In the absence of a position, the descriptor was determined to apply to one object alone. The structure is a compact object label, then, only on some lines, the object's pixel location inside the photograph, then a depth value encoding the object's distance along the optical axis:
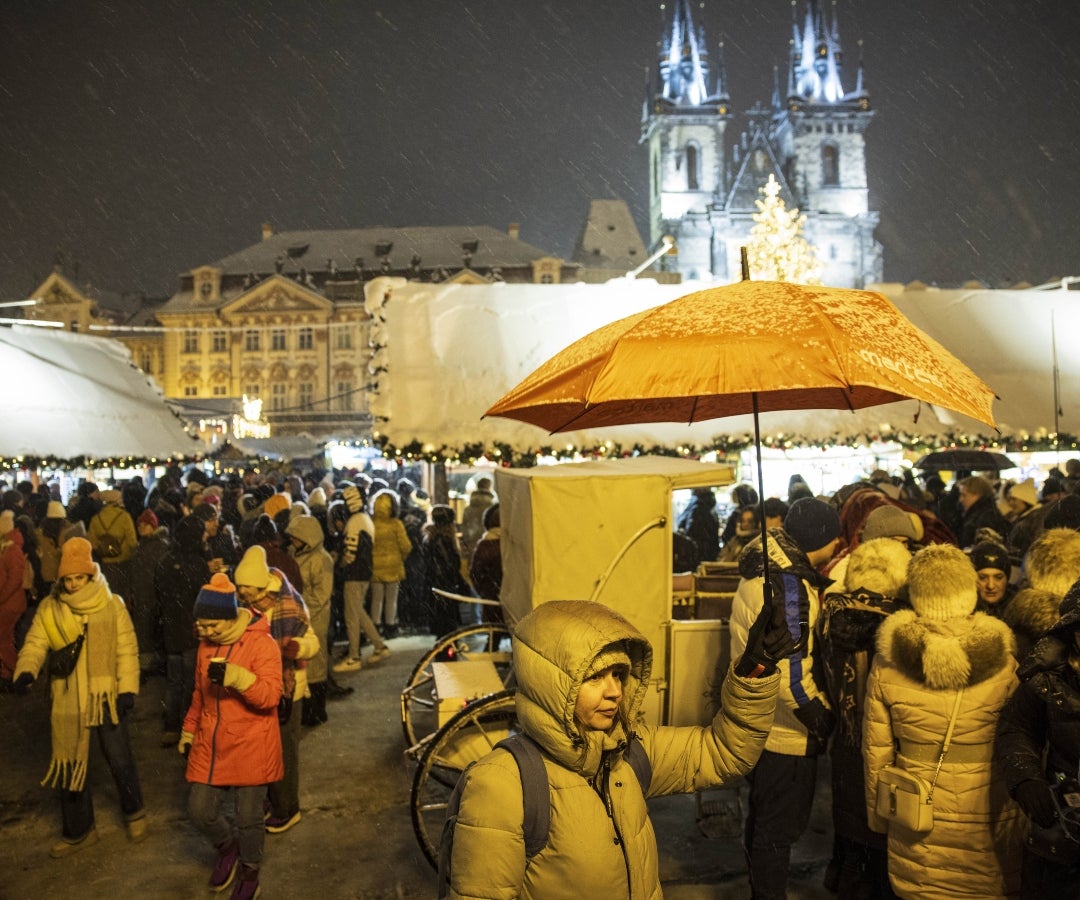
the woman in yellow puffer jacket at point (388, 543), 10.73
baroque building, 58.94
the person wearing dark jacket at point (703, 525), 11.43
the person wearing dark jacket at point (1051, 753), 3.21
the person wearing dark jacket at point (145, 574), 8.77
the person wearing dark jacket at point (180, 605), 7.20
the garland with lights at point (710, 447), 10.19
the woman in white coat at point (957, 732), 3.69
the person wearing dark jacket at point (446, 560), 11.06
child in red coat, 4.56
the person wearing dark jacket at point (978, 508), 8.96
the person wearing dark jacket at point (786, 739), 4.25
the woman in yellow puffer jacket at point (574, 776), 2.29
